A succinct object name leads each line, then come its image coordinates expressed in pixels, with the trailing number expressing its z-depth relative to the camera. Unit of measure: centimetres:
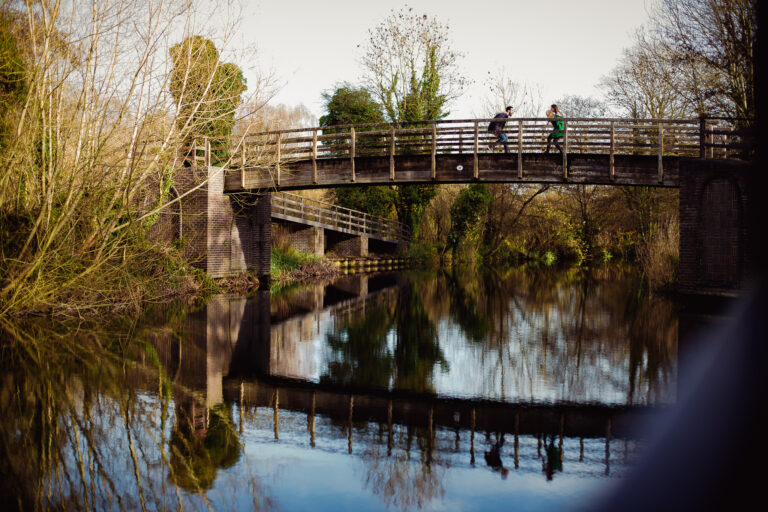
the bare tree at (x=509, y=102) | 3794
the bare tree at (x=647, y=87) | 2712
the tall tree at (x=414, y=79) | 3566
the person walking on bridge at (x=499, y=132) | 1953
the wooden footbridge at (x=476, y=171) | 1609
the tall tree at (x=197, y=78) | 1273
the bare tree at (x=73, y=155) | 1100
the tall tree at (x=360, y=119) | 3878
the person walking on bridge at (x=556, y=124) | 1902
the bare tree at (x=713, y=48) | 1694
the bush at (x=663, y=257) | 1891
